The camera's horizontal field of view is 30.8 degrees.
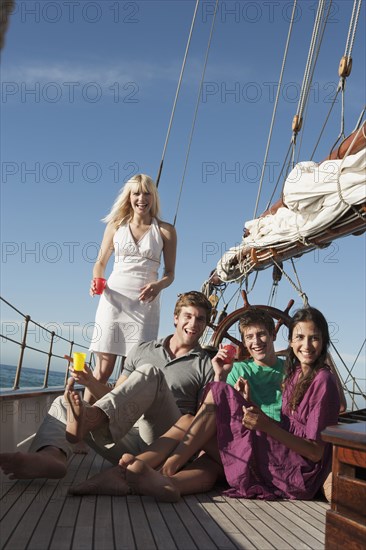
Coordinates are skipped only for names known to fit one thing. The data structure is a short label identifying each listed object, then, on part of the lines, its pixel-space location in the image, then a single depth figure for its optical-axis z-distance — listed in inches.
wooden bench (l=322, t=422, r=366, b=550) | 69.7
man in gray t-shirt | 100.0
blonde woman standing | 144.8
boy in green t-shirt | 120.5
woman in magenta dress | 104.1
